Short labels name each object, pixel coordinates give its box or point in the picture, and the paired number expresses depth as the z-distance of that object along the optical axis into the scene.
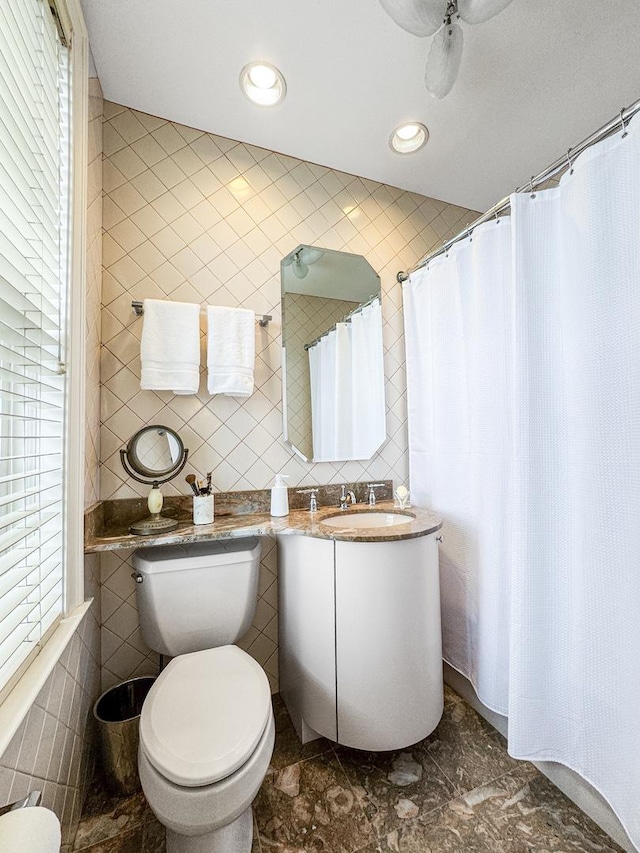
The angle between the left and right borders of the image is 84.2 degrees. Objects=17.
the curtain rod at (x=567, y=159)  0.91
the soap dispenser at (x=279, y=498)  1.50
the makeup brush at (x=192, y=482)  1.34
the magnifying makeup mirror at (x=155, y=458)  1.36
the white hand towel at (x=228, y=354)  1.47
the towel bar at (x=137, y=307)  1.41
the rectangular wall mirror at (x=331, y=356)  1.69
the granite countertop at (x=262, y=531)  1.18
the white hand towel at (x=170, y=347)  1.36
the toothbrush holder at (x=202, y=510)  1.36
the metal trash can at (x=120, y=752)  1.14
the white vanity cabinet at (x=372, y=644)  1.20
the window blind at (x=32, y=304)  0.70
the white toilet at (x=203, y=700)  0.80
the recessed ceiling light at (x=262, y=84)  1.33
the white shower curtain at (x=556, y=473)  0.93
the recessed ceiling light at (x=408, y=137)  1.60
